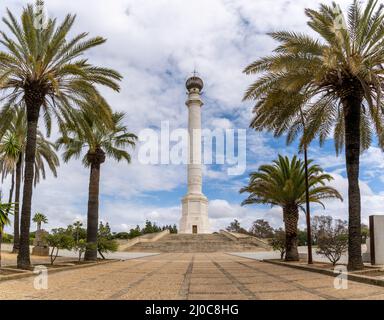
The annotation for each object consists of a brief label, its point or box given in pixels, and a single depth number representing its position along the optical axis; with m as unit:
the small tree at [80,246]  17.97
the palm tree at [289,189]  19.64
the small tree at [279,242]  21.75
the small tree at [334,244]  15.97
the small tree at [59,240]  16.37
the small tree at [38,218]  41.62
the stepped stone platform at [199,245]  38.12
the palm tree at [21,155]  25.83
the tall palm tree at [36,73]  13.87
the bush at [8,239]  35.25
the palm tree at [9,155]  25.94
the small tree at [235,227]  73.89
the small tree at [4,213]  11.70
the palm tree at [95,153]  20.36
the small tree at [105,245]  21.72
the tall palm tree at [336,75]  12.92
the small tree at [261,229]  69.12
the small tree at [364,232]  28.46
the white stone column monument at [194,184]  49.12
